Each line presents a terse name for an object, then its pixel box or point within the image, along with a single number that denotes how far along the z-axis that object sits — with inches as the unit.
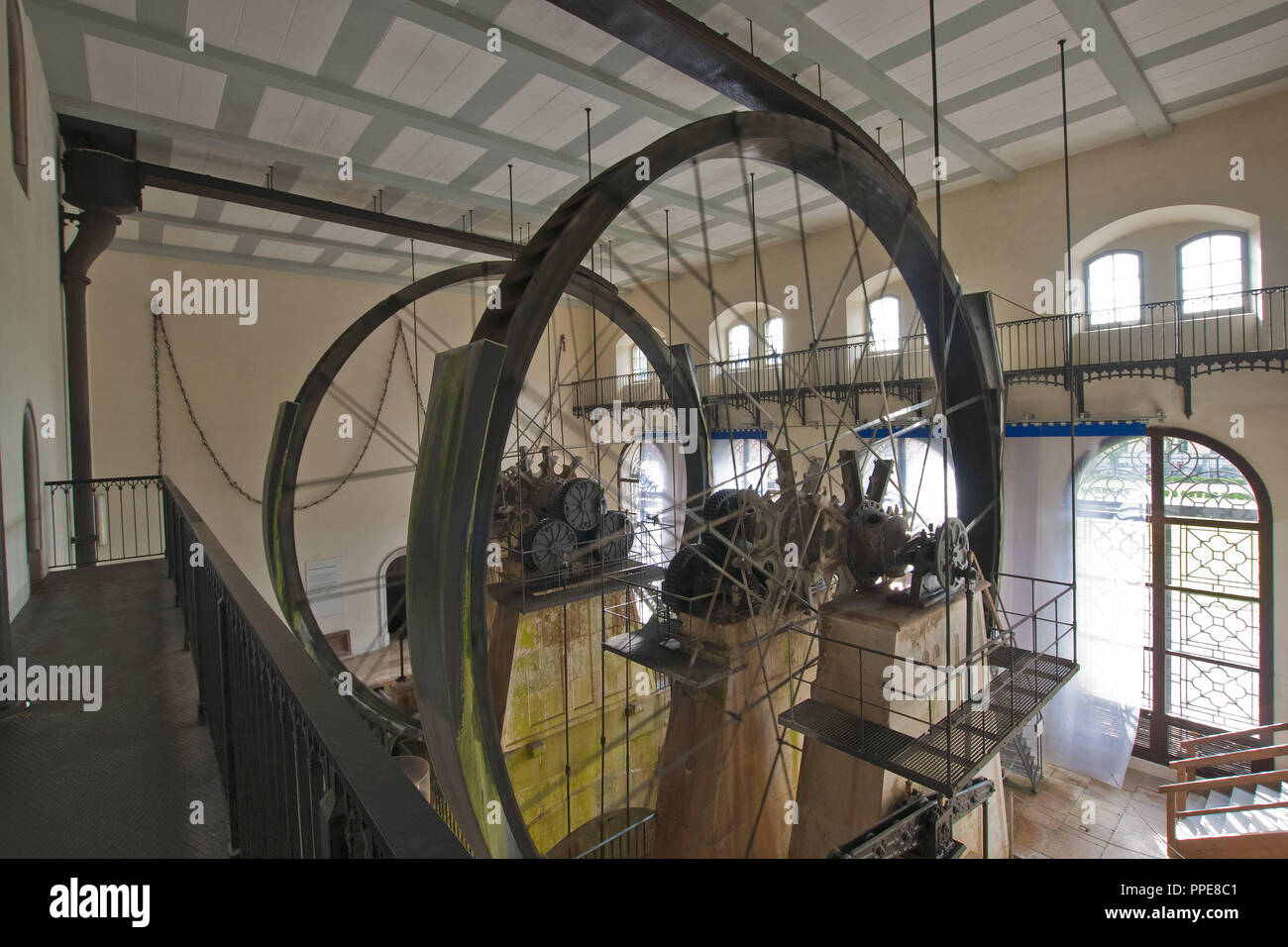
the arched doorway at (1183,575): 206.7
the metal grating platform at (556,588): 190.1
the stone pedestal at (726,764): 144.1
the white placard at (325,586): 348.2
